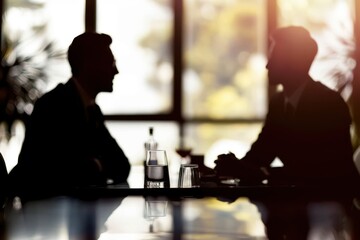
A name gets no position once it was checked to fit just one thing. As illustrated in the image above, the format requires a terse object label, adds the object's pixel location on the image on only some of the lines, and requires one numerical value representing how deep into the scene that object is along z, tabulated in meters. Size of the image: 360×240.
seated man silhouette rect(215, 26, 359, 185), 2.84
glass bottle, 3.32
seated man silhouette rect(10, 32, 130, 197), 2.54
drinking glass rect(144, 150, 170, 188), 2.42
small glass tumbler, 2.41
